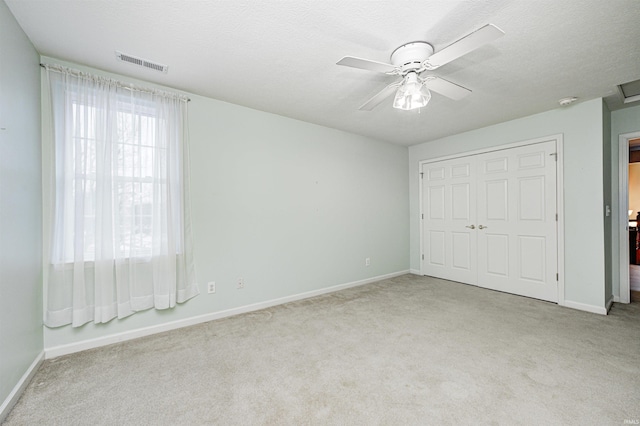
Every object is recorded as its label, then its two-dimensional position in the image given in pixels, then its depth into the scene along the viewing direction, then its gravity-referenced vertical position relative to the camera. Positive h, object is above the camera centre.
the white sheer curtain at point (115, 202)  2.18 +0.11
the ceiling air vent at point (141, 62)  2.16 +1.28
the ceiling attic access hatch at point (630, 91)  2.77 +1.32
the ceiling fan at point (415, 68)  1.72 +1.02
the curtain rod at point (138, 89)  2.43 +1.16
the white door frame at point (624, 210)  3.42 +0.01
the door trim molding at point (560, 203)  3.31 +0.10
